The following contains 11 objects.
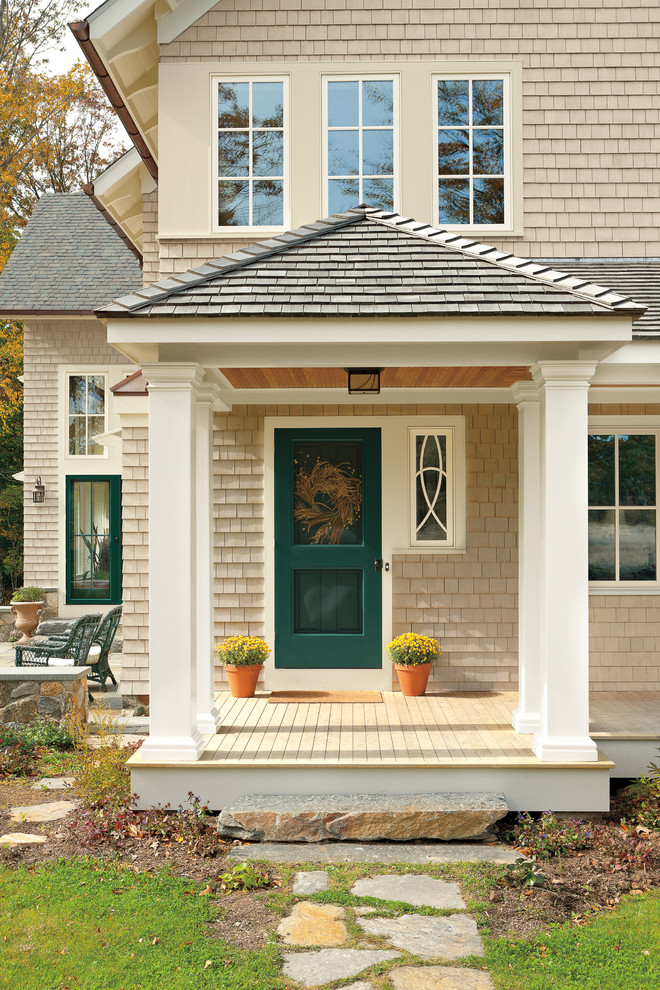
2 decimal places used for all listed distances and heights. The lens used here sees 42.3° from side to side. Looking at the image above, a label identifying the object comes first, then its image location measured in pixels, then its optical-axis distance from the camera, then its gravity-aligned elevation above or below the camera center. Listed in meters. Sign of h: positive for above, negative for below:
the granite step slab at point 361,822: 4.73 -1.71
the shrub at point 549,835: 4.60 -1.77
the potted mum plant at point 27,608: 12.25 -1.34
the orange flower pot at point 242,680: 6.74 -1.31
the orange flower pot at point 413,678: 6.78 -1.31
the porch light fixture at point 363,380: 5.68 +0.90
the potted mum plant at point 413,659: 6.72 -1.14
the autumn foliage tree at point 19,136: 16.16 +7.56
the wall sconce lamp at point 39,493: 12.89 +0.34
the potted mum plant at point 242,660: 6.69 -1.14
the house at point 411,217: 7.08 +2.40
